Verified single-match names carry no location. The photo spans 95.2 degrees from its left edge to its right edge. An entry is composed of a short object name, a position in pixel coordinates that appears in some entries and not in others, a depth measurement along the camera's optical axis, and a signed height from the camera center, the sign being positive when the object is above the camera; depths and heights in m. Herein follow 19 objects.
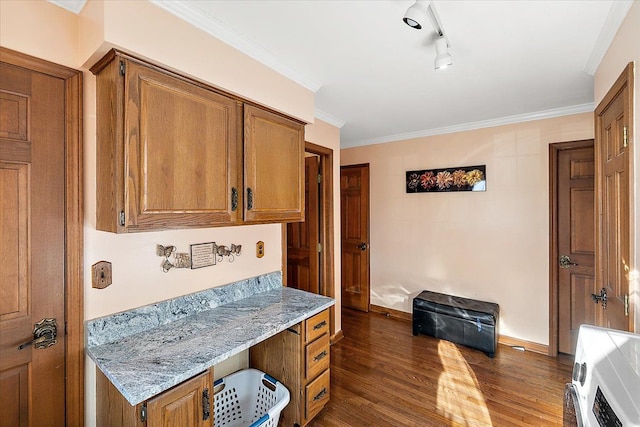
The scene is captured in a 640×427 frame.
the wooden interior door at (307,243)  3.22 -0.34
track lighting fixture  1.17 +0.84
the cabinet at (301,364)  1.82 -0.98
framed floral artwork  3.20 +0.39
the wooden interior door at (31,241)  1.19 -0.11
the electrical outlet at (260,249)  2.25 -0.27
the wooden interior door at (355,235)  4.05 -0.31
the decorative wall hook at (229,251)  1.97 -0.26
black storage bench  2.83 -1.10
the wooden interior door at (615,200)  1.39 +0.06
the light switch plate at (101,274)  1.39 -0.29
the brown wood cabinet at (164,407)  1.12 -0.79
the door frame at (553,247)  2.81 -0.34
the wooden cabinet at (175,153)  1.26 +0.31
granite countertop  1.14 -0.62
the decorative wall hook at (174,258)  1.66 -0.26
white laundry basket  1.81 -1.18
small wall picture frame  1.81 -0.26
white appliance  0.67 -0.44
